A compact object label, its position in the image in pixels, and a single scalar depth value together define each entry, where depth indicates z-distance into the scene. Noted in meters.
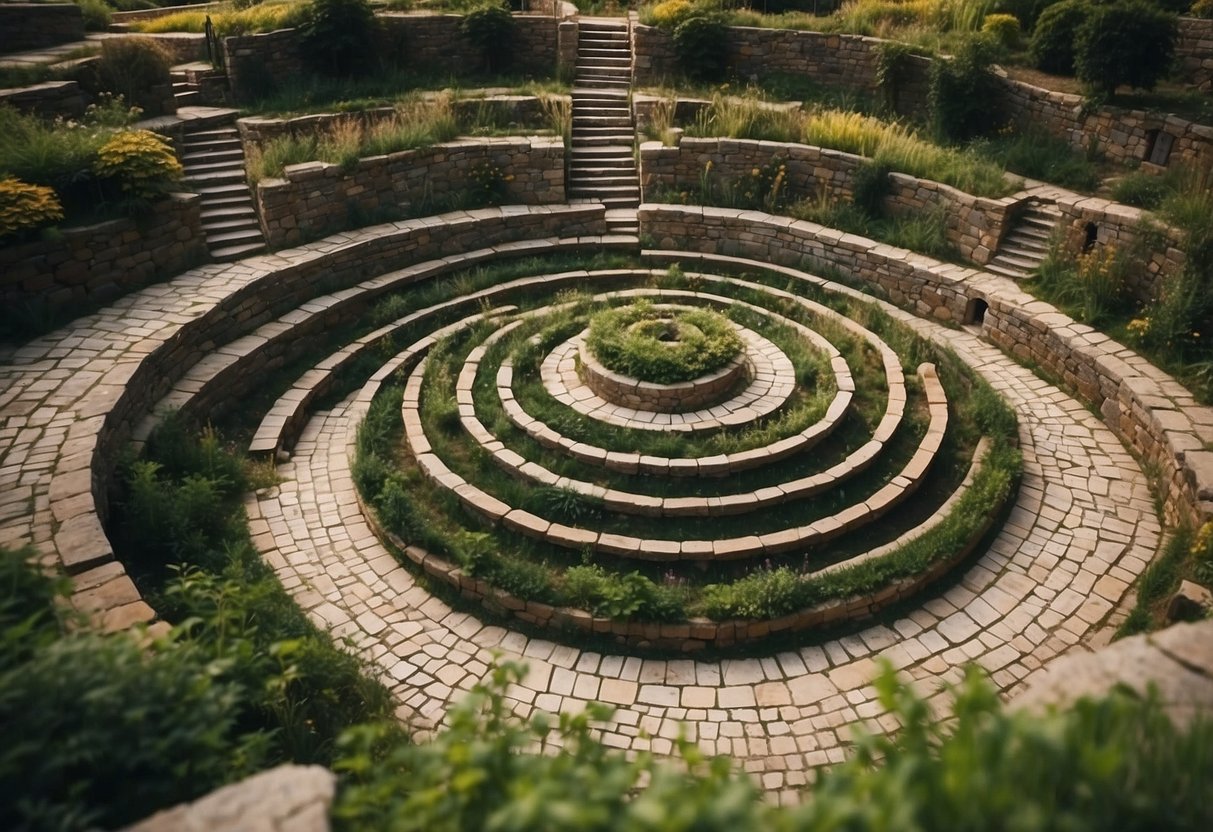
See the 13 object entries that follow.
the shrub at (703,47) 15.38
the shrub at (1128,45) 11.74
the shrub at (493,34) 16.02
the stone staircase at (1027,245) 11.07
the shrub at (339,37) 14.79
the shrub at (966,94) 13.14
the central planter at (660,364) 9.00
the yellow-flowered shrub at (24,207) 8.56
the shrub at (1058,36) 13.34
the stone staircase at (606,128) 13.34
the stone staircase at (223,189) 11.05
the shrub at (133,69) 12.34
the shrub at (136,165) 9.67
